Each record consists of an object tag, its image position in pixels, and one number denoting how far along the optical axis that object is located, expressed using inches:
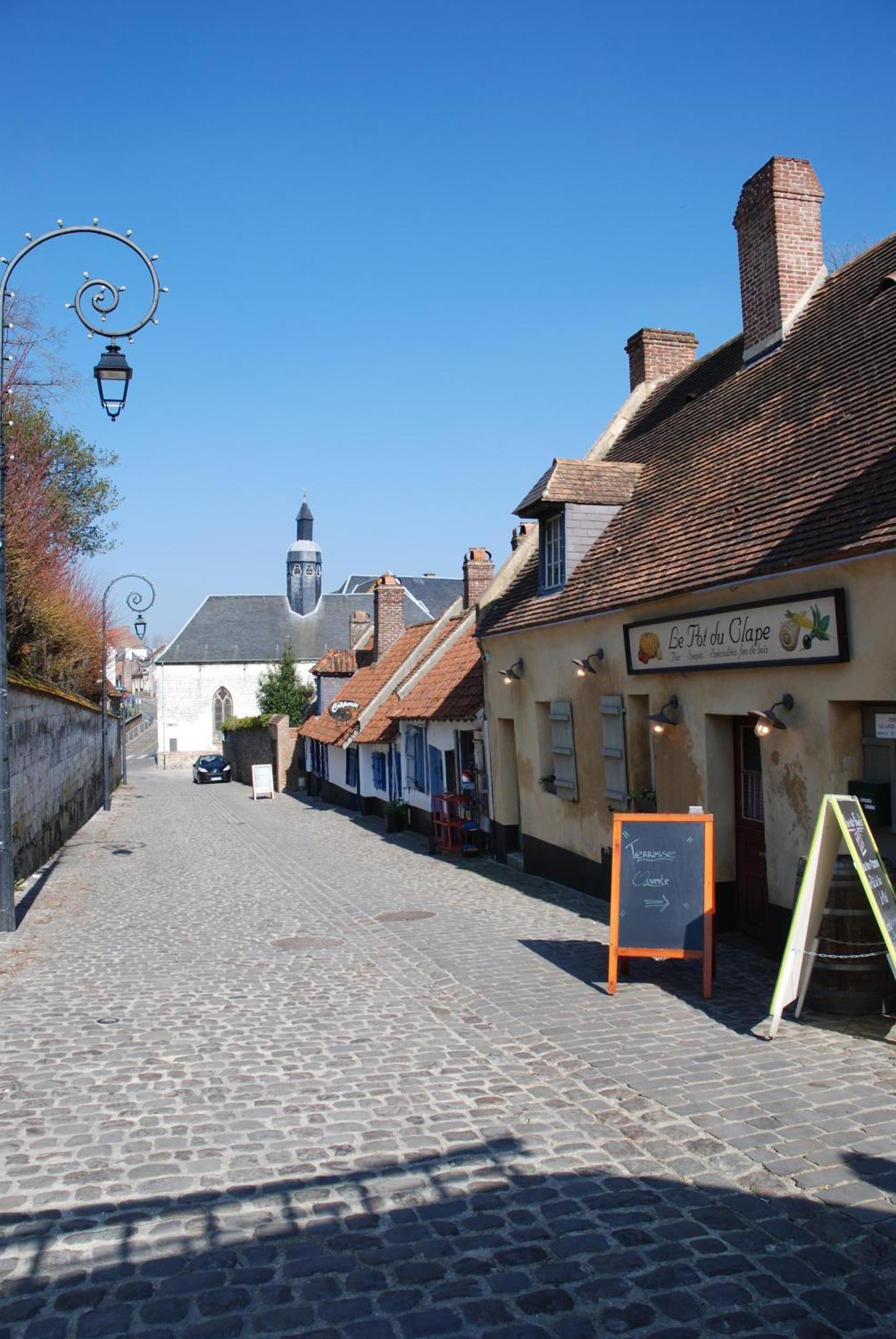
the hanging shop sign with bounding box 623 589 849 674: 334.0
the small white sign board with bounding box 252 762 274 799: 1412.4
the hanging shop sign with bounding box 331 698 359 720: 1101.7
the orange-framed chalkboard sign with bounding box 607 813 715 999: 330.6
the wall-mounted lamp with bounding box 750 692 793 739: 356.8
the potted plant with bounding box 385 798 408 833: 926.4
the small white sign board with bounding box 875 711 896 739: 315.3
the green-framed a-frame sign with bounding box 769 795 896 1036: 275.7
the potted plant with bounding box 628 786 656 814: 463.5
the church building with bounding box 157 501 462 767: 2657.5
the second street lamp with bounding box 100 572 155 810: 1151.6
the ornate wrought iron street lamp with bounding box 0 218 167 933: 434.3
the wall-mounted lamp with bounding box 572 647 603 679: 507.8
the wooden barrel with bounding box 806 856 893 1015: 286.8
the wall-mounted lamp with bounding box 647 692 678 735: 438.0
